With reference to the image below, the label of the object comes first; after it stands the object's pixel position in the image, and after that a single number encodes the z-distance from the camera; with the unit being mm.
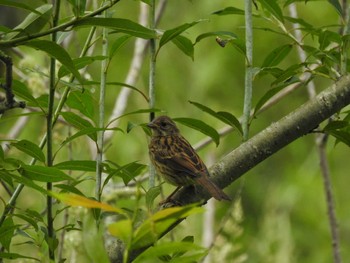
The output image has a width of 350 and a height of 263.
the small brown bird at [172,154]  7199
